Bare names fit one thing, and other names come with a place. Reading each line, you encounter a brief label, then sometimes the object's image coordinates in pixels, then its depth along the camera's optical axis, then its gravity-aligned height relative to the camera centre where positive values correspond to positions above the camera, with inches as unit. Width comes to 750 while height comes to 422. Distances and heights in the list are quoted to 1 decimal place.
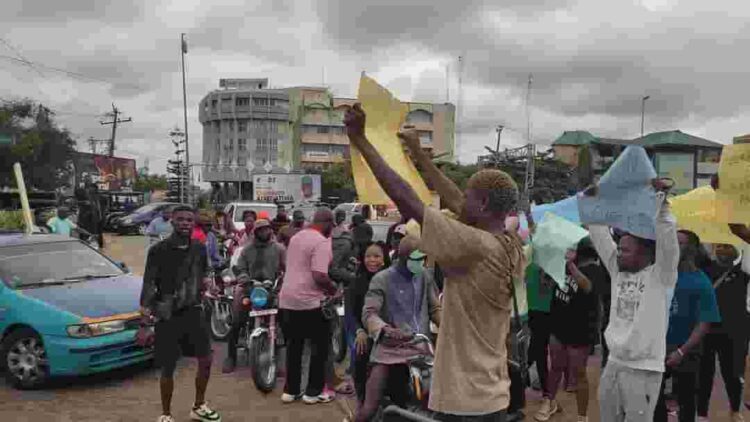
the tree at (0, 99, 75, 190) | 1375.5 +45.5
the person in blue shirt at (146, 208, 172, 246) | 506.9 -42.0
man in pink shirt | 255.9 -50.5
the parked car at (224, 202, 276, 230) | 764.4 -41.0
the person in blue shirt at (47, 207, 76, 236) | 516.1 -41.2
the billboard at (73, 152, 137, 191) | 2102.6 -0.6
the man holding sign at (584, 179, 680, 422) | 141.3 -31.0
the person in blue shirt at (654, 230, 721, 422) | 176.9 -37.9
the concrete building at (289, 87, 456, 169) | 3304.6 +219.9
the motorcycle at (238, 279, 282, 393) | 271.3 -65.8
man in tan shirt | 99.7 -17.7
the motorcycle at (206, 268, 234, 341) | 356.5 -71.8
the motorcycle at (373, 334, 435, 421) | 150.6 -45.7
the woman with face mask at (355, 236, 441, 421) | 181.9 -39.3
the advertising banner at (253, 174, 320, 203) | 1668.3 -33.2
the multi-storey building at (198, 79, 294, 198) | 3346.2 +220.0
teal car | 267.3 -60.6
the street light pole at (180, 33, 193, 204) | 1417.6 +173.8
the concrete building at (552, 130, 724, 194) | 1391.5 +51.8
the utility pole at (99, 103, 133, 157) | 2337.6 +153.8
